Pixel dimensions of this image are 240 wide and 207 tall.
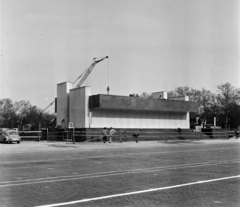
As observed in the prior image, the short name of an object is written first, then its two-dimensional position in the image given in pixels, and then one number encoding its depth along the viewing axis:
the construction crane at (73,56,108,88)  64.95
